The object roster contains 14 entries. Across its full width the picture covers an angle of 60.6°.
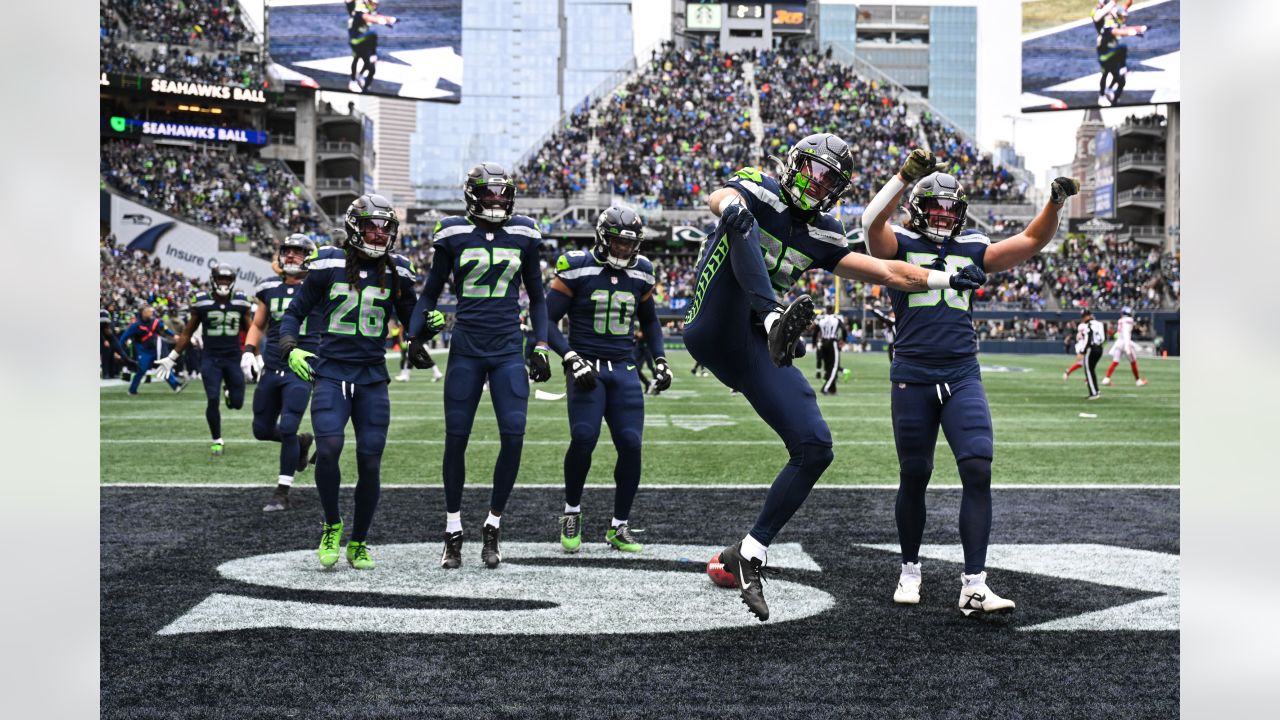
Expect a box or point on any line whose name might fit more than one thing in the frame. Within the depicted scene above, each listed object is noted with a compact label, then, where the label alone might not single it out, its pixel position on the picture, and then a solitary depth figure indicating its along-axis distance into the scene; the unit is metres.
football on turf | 5.29
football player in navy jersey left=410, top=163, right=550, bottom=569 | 6.08
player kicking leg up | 4.61
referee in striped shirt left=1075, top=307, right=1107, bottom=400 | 19.03
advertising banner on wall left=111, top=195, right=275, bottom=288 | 38.81
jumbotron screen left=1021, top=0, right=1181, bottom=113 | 50.34
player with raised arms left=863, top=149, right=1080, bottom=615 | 5.02
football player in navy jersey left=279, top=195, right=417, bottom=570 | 5.85
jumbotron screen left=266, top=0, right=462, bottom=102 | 47.75
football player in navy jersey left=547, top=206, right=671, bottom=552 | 6.51
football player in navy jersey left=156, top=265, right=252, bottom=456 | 10.62
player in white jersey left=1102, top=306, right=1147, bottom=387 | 21.81
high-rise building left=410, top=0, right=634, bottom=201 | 187.00
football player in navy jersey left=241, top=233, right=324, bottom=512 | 8.16
